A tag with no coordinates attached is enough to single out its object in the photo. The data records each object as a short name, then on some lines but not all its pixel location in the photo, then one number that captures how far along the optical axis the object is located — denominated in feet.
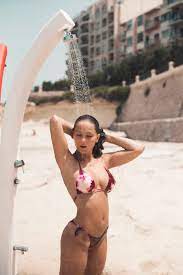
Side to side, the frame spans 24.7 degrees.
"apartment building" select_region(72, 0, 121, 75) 212.84
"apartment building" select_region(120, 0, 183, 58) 168.35
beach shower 10.28
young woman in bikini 10.04
